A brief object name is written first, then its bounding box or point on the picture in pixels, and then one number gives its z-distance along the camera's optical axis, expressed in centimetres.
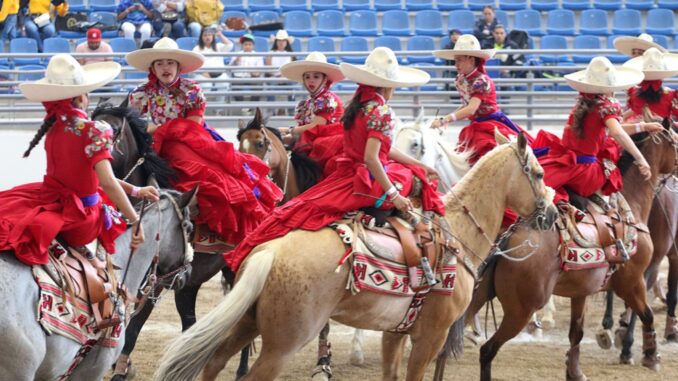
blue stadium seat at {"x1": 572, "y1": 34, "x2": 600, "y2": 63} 1905
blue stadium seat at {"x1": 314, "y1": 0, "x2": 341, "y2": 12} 1957
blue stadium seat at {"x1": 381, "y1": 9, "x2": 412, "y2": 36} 1916
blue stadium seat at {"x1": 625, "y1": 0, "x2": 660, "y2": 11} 2011
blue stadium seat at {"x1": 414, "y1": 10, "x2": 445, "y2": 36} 1922
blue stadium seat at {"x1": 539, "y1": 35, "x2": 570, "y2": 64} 1883
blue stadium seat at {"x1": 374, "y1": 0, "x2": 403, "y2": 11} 1975
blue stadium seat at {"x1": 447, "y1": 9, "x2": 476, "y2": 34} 1906
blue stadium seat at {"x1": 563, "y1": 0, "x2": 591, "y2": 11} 2006
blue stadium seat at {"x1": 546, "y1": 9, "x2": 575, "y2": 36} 1939
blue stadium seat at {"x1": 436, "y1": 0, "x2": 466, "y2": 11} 1970
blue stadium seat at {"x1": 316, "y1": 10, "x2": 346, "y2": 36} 1911
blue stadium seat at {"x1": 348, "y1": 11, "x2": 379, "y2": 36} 1916
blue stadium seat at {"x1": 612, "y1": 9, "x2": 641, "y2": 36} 1969
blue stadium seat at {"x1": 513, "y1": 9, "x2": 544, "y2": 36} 1931
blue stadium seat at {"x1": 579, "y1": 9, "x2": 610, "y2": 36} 1961
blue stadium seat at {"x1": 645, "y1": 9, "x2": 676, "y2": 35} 1928
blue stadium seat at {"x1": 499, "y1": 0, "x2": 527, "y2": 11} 1981
